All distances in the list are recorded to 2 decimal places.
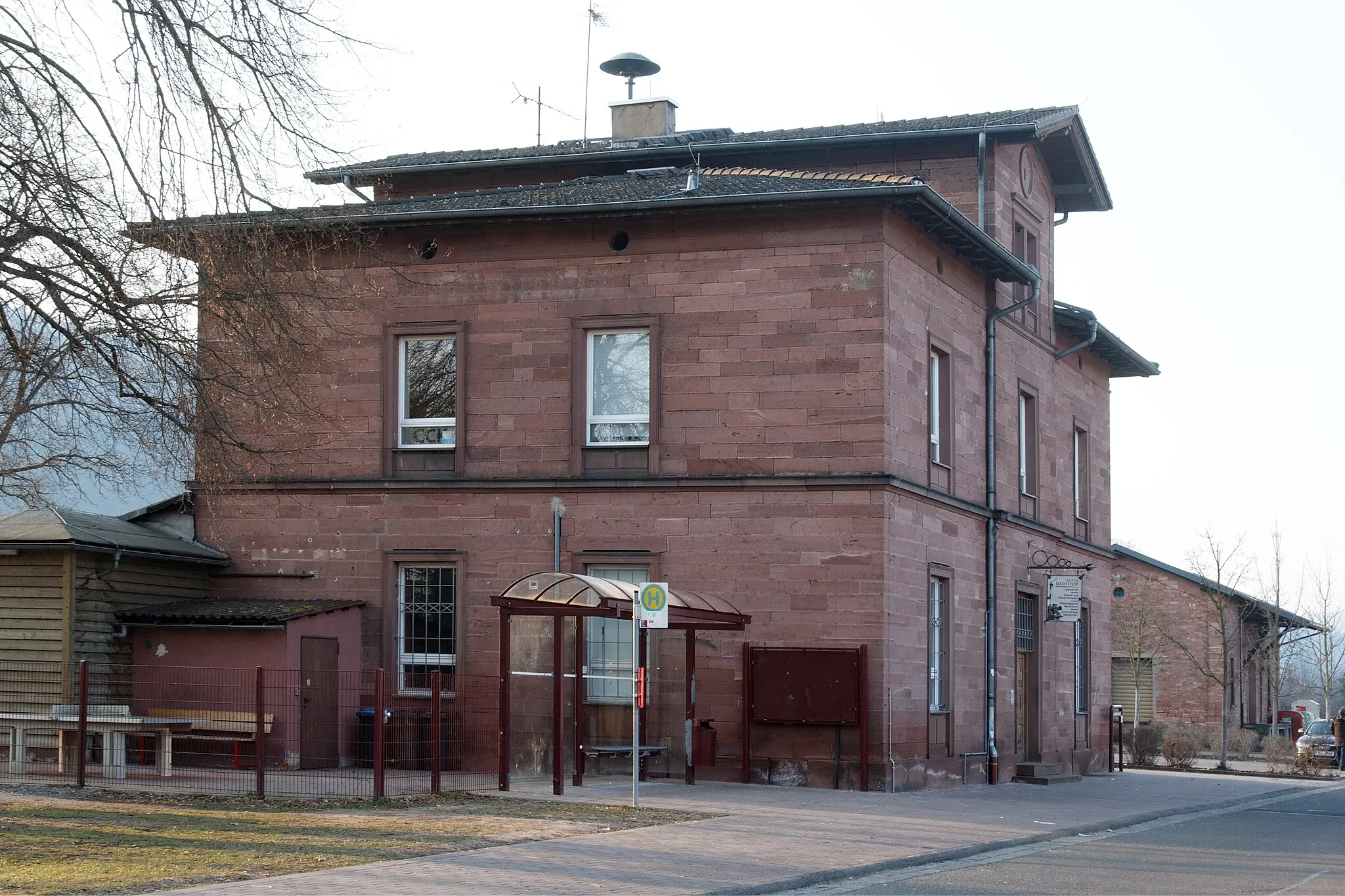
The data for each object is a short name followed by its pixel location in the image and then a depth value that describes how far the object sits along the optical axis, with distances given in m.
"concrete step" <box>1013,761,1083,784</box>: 27.36
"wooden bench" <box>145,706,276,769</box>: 21.09
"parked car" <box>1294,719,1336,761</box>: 37.93
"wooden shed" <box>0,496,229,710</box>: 21.91
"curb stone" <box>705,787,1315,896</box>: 12.83
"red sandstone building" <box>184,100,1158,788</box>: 22.45
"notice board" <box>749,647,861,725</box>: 21.80
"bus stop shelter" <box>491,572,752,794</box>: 18.78
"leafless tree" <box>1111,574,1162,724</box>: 50.22
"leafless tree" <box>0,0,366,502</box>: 13.20
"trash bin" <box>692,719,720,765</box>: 22.20
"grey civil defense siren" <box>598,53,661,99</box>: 33.19
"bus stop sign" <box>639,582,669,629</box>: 17.44
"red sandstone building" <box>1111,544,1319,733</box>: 50.12
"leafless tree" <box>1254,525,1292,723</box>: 47.89
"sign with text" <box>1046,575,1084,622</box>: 28.41
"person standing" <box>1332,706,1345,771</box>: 39.16
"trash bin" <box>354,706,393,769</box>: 22.94
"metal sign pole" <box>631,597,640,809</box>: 17.72
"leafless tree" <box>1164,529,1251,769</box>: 48.66
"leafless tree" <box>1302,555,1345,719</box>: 51.78
